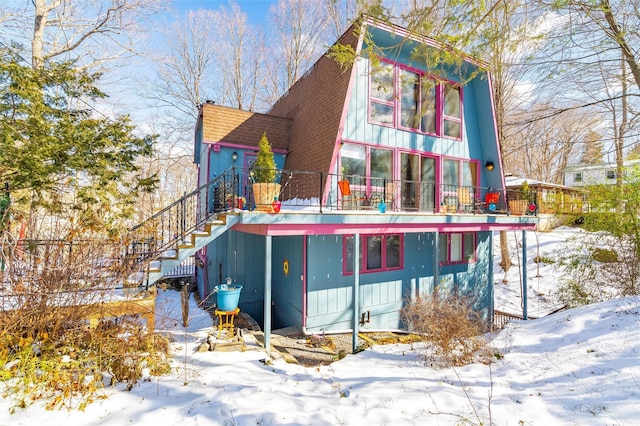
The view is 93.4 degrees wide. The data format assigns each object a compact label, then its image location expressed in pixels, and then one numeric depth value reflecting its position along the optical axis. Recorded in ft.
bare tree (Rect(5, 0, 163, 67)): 42.16
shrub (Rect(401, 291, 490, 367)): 17.88
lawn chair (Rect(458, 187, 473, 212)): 33.86
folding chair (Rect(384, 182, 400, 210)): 29.35
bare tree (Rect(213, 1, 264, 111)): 78.07
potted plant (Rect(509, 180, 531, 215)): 33.40
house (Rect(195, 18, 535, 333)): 27.20
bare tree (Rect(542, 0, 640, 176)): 23.47
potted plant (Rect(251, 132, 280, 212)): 21.22
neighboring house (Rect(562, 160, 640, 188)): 112.17
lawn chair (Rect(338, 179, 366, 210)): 25.31
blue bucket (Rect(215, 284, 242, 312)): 21.93
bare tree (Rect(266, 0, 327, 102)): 73.36
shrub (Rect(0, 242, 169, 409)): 12.12
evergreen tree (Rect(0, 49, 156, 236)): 21.25
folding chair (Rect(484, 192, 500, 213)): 33.30
